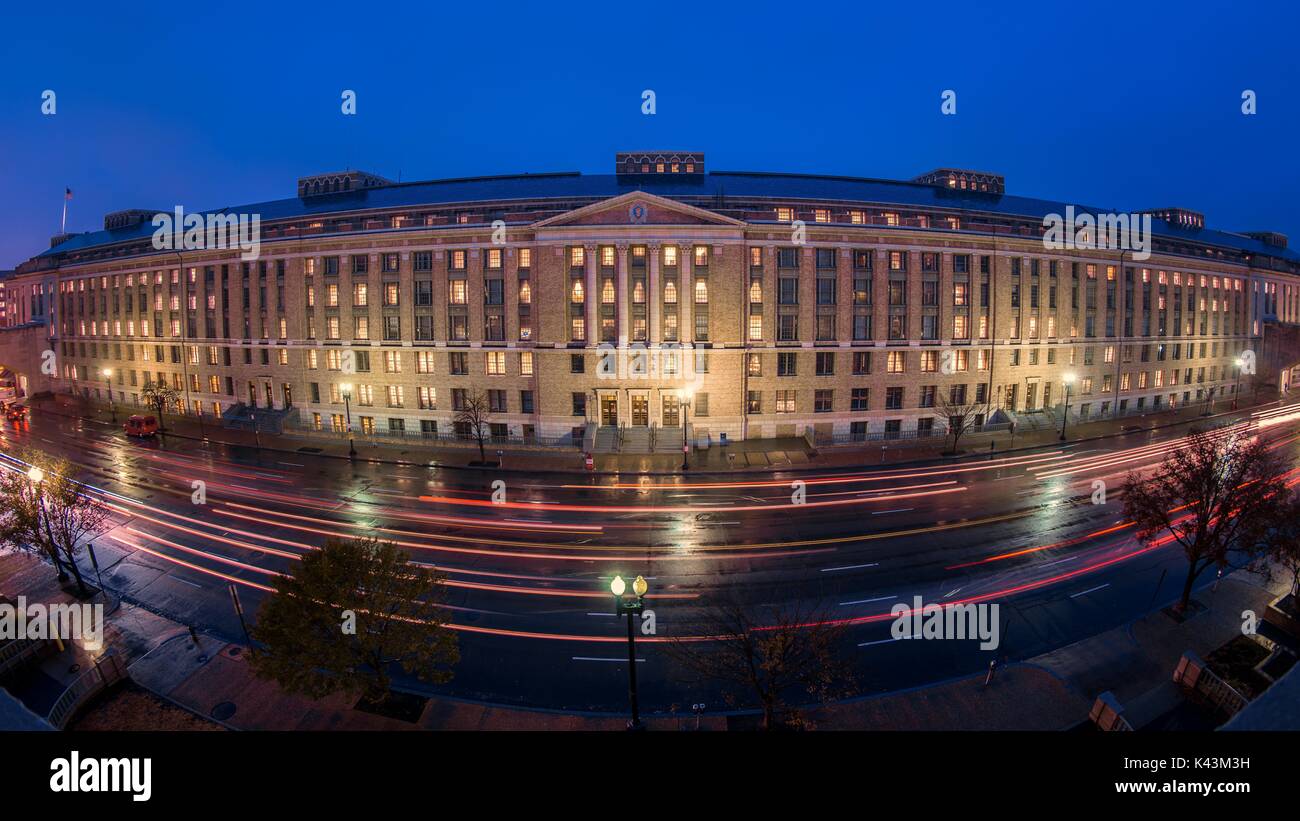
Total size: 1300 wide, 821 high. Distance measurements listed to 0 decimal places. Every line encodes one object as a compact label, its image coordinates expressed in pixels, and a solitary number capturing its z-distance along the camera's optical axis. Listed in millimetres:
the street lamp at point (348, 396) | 46831
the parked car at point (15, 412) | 54047
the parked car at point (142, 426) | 46438
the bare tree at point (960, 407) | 44550
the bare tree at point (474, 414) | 41781
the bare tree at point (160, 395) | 49141
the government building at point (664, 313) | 43438
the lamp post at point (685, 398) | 43425
